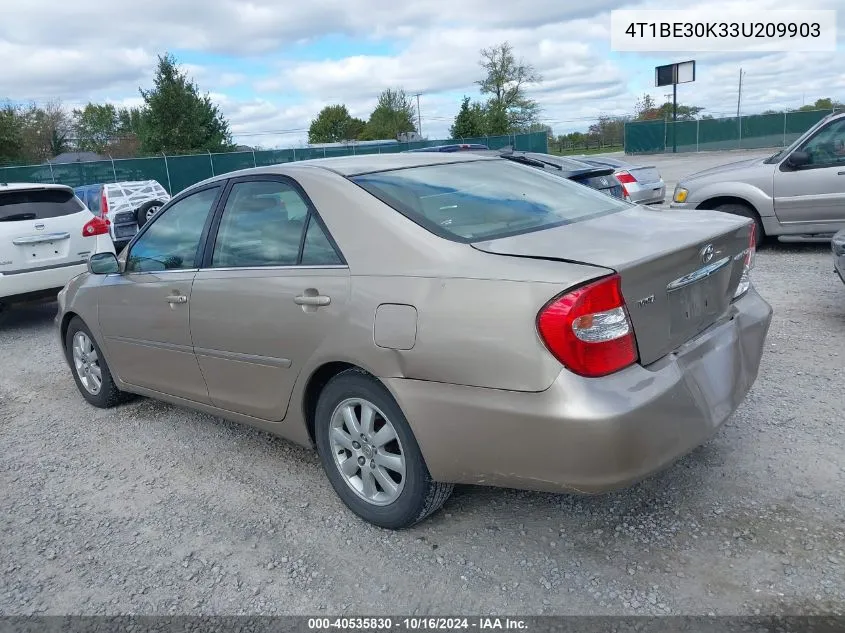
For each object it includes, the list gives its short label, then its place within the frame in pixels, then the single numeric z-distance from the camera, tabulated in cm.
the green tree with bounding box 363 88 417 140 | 6550
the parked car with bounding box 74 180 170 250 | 1287
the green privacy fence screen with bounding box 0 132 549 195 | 2281
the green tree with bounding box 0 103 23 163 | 3806
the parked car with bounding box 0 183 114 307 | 741
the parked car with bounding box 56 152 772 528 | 250
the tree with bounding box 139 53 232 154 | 3612
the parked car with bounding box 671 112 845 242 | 785
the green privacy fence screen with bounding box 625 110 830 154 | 4188
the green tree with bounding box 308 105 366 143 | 8250
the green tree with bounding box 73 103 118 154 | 6925
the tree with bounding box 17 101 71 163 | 5309
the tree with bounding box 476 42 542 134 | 6544
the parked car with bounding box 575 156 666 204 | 1080
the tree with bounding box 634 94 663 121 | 7321
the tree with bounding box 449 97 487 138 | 4250
